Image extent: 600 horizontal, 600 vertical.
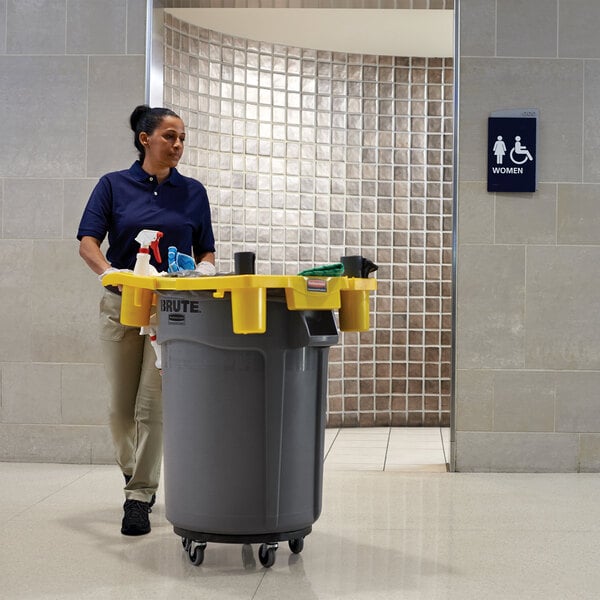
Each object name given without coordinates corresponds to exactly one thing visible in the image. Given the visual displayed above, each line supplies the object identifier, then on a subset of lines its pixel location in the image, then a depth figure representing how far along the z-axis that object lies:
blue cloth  2.93
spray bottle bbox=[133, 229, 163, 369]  2.89
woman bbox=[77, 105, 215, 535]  3.20
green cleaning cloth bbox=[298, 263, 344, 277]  2.63
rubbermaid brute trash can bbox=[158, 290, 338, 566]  2.65
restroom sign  4.42
